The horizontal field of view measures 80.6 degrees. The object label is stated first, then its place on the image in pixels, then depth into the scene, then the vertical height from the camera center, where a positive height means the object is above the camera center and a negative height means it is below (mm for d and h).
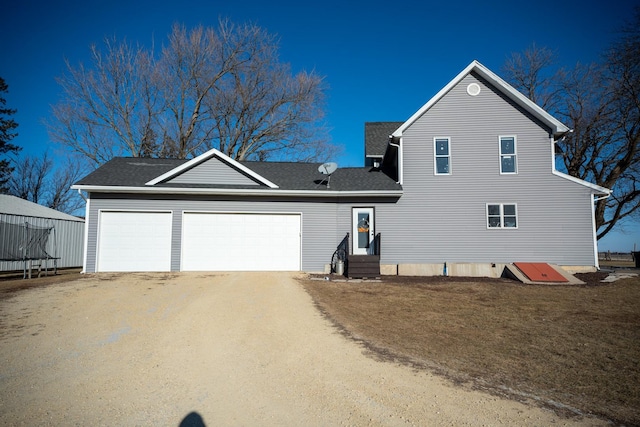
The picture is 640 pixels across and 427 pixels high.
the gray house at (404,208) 14023 +1297
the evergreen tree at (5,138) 31641 +8658
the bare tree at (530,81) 27125 +11667
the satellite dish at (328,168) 14688 +2872
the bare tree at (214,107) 25859 +9670
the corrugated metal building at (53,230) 17938 +631
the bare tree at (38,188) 35719 +4988
